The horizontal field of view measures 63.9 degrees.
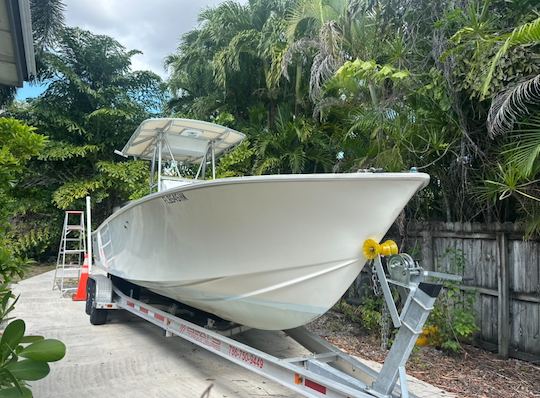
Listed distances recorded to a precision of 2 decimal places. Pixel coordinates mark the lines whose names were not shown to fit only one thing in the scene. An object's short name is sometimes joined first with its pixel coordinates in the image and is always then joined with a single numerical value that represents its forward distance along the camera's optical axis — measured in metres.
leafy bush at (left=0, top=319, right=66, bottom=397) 1.79
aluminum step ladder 9.55
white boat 2.97
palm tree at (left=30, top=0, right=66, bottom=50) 14.23
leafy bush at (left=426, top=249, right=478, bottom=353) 4.62
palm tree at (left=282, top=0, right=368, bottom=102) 6.25
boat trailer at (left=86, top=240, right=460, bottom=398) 2.81
